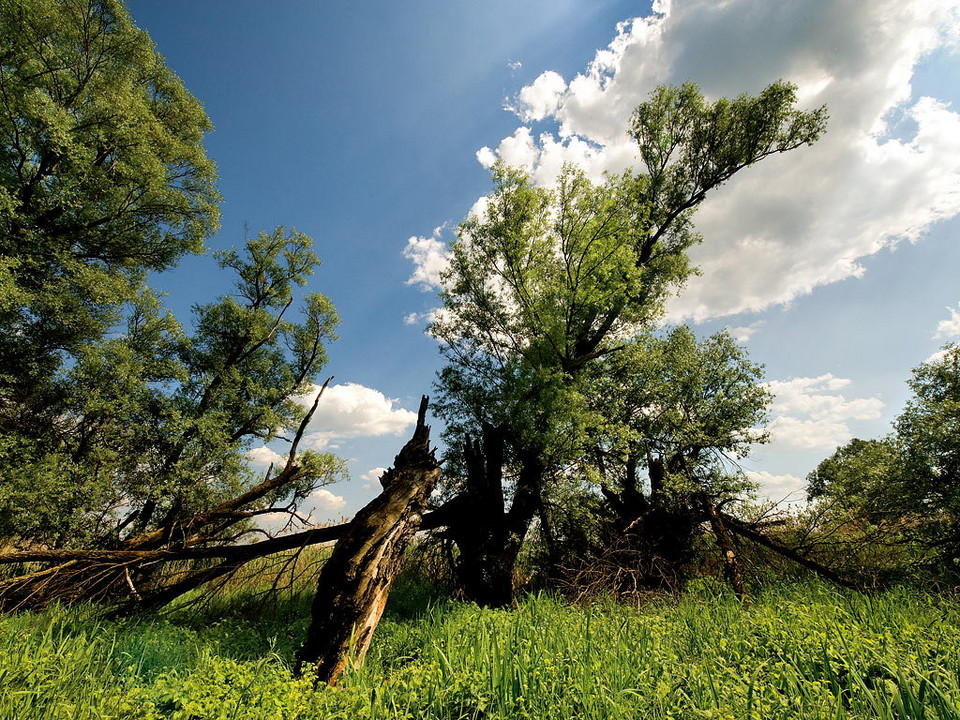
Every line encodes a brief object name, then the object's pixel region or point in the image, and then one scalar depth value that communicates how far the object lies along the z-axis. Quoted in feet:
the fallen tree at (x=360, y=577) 15.58
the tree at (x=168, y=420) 34.47
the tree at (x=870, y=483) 29.60
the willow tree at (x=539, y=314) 32.07
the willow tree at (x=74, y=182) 34.37
